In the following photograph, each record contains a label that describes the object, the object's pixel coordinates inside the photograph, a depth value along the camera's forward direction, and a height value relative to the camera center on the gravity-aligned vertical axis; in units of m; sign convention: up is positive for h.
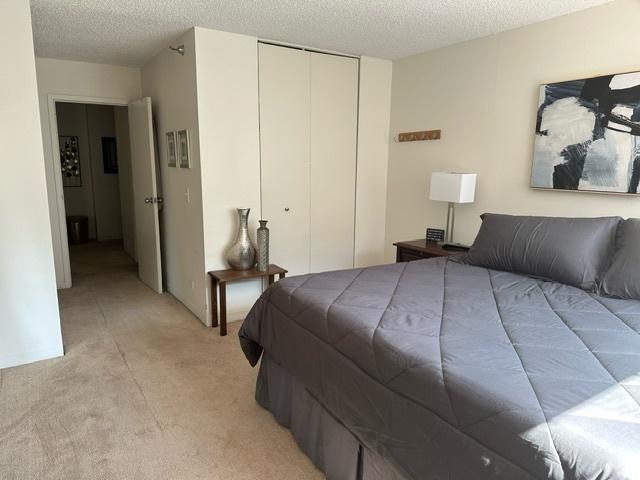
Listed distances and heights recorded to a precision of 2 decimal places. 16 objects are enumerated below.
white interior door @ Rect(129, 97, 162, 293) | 4.30 -0.27
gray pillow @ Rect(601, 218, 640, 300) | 2.14 -0.49
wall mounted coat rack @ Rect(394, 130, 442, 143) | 3.89 +0.31
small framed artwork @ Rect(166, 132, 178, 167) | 3.96 +0.16
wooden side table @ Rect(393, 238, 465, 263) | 3.41 -0.65
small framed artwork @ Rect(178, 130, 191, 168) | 3.64 +0.15
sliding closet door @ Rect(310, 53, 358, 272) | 4.05 +0.10
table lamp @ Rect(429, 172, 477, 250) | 3.40 -0.15
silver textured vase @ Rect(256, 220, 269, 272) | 3.58 -0.64
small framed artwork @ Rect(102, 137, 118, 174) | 7.42 +0.19
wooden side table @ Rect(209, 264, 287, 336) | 3.44 -0.90
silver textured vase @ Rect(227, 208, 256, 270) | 3.59 -0.67
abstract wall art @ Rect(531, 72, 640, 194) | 2.61 +0.23
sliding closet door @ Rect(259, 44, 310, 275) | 3.74 +0.15
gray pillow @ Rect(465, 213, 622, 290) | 2.35 -0.44
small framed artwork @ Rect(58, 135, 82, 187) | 7.10 +0.07
